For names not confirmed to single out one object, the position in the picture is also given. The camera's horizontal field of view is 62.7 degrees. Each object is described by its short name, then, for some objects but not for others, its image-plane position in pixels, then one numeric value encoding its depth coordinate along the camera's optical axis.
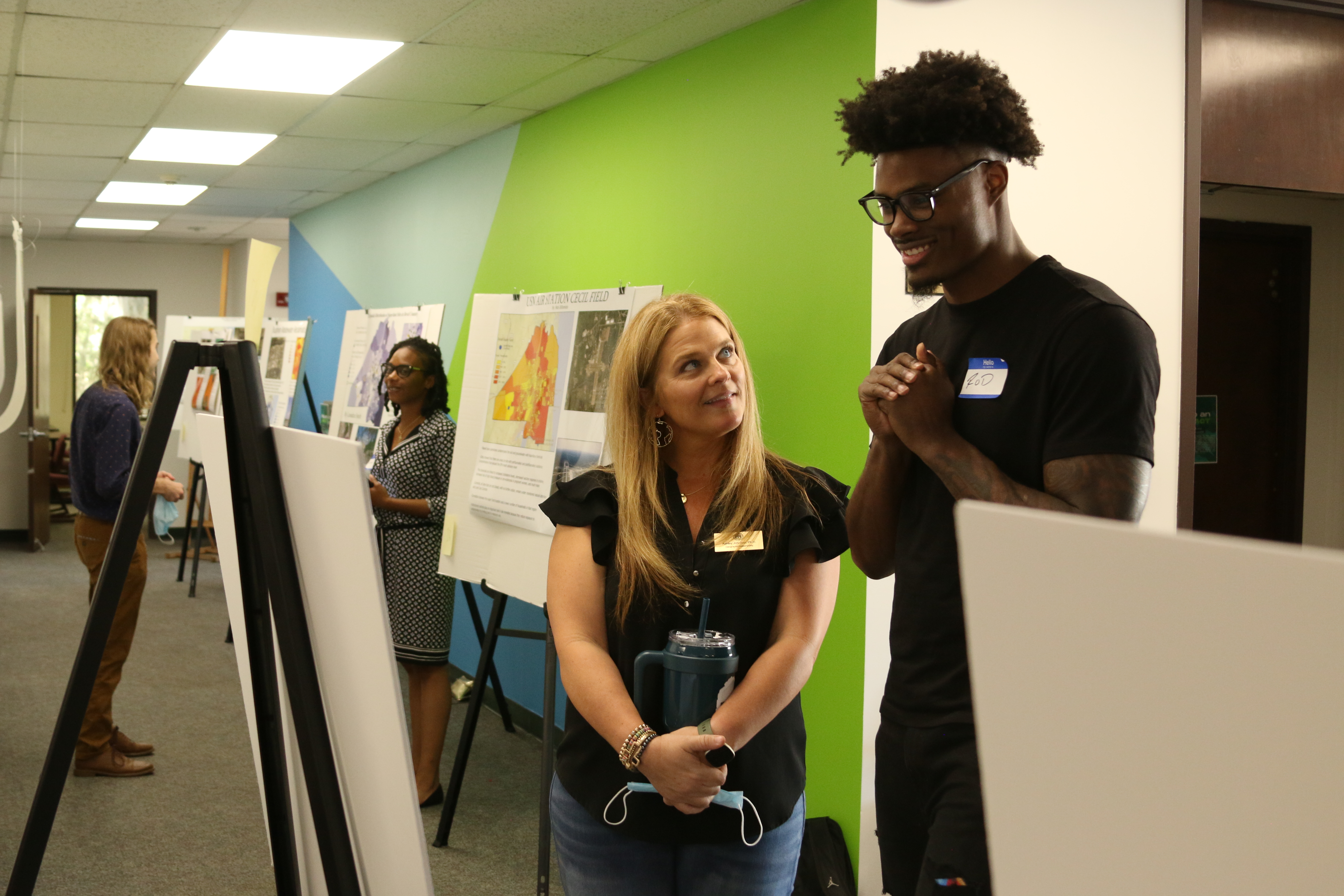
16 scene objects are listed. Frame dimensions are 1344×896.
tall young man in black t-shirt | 1.29
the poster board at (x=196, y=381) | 7.65
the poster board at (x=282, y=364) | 6.49
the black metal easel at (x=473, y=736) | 2.84
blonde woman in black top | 1.65
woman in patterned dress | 3.63
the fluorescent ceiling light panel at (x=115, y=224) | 8.71
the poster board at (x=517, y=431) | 3.12
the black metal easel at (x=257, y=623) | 1.18
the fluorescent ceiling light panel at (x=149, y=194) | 7.01
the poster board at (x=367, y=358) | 5.01
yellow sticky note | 3.54
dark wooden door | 4.01
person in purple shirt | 3.91
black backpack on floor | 2.80
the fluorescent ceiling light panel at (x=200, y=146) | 5.37
